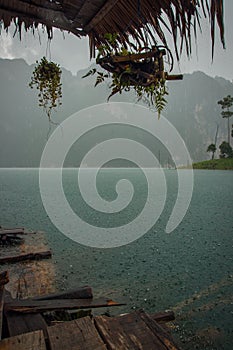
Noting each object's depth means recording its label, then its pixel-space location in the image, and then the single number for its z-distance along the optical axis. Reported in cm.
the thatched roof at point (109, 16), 285
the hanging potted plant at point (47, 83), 427
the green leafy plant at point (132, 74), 302
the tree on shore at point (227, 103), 10044
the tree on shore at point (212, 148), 10444
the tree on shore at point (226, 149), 10444
